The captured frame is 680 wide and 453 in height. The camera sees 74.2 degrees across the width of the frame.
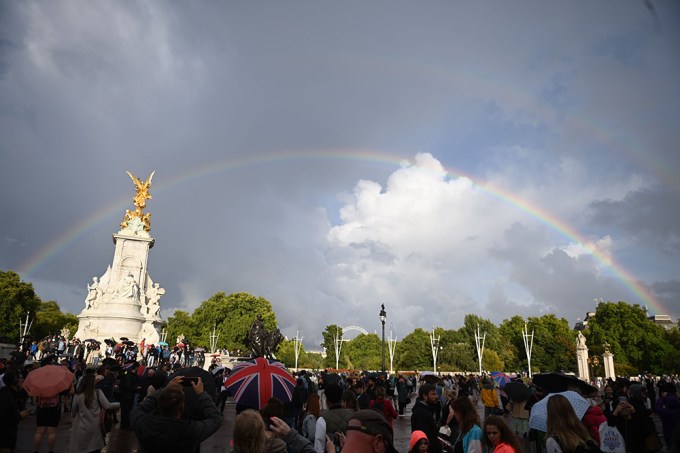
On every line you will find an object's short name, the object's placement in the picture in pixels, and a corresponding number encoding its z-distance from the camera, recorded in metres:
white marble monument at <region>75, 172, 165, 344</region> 42.84
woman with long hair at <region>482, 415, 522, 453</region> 3.93
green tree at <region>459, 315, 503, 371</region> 83.31
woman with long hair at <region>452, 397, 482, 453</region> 4.77
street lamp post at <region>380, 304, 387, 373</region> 30.02
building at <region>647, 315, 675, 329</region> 144.25
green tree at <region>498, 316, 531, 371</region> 80.81
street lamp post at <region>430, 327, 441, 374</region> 75.31
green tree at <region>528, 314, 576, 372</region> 76.06
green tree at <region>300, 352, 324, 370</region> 94.61
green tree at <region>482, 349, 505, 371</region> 73.94
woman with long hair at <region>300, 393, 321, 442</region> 6.14
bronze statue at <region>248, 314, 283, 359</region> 35.03
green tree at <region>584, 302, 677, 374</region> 63.62
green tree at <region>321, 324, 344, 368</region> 101.40
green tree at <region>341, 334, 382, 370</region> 97.06
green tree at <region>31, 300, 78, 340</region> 75.56
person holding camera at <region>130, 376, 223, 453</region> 3.90
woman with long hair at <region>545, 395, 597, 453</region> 3.92
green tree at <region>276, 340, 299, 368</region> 87.71
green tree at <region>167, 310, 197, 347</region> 82.06
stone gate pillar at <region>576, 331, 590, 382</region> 50.53
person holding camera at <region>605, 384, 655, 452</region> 5.65
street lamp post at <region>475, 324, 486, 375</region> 79.94
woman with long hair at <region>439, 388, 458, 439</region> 6.32
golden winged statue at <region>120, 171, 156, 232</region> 55.34
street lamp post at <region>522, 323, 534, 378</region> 78.28
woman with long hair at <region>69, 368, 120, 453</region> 6.91
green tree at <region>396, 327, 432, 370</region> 79.70
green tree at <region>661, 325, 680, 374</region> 58.61
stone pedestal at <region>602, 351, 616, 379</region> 47.80
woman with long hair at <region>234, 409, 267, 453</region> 3.38
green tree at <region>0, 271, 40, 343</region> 60.41
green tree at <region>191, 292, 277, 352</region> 77.35
